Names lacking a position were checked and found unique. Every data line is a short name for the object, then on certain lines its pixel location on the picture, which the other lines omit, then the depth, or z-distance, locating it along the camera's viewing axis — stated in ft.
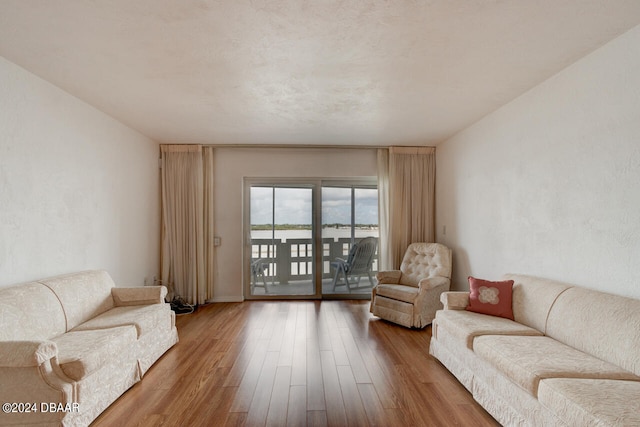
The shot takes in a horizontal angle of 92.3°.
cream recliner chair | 12.27
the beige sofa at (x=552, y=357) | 4.89
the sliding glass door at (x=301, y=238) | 16.74
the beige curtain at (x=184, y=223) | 15.64
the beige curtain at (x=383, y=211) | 16.12
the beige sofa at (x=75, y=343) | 5.67
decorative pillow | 8.93
